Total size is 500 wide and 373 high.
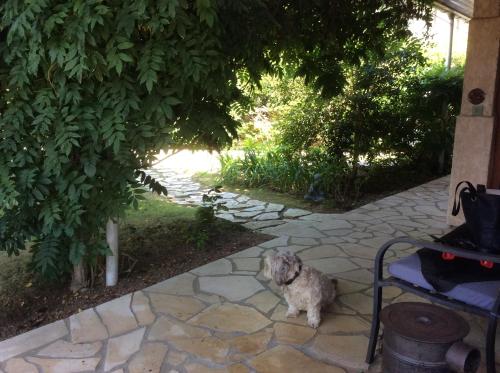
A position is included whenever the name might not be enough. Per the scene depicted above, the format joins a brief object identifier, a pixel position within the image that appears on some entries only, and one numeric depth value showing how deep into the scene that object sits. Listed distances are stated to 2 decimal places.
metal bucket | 2.10
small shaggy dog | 3.21
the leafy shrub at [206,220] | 5.09
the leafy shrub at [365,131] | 7.62
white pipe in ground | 3.89
